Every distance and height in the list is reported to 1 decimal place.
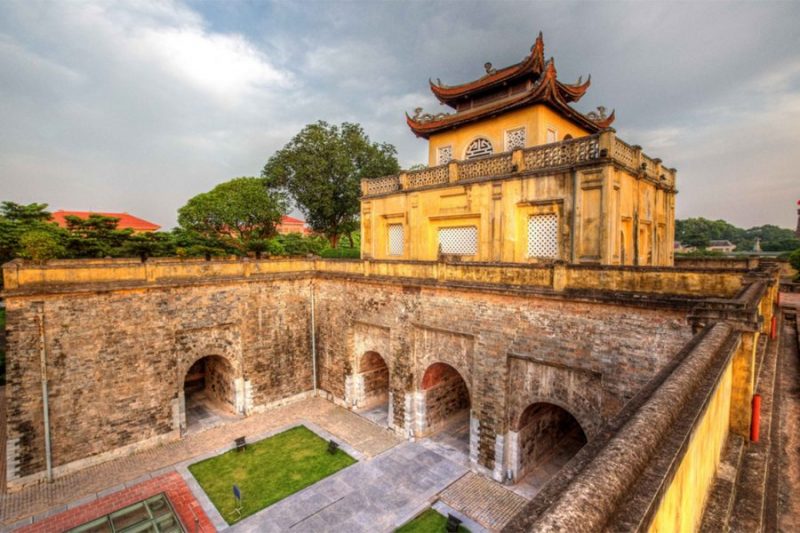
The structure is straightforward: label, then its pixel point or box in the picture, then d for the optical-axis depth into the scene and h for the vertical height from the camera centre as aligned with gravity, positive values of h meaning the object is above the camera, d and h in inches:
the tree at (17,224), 757.9 +68.0
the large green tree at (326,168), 970.1 +232.4
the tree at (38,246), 577.6 +17.7
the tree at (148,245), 781.3 +26.0
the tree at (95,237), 744.3 +41.7
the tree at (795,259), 909.8 -7.4
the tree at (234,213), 904.9 +107.1
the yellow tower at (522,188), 426.3 +90.9
